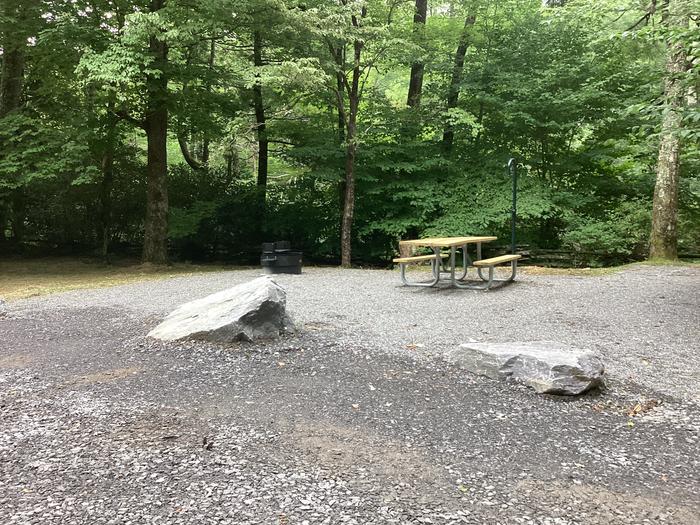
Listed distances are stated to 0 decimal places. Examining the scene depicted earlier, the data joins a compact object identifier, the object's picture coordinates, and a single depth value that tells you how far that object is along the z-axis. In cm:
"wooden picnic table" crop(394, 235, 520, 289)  662
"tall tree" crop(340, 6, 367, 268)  1031
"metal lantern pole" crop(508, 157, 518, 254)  867
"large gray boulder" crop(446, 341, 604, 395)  317
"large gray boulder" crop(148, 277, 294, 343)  430
